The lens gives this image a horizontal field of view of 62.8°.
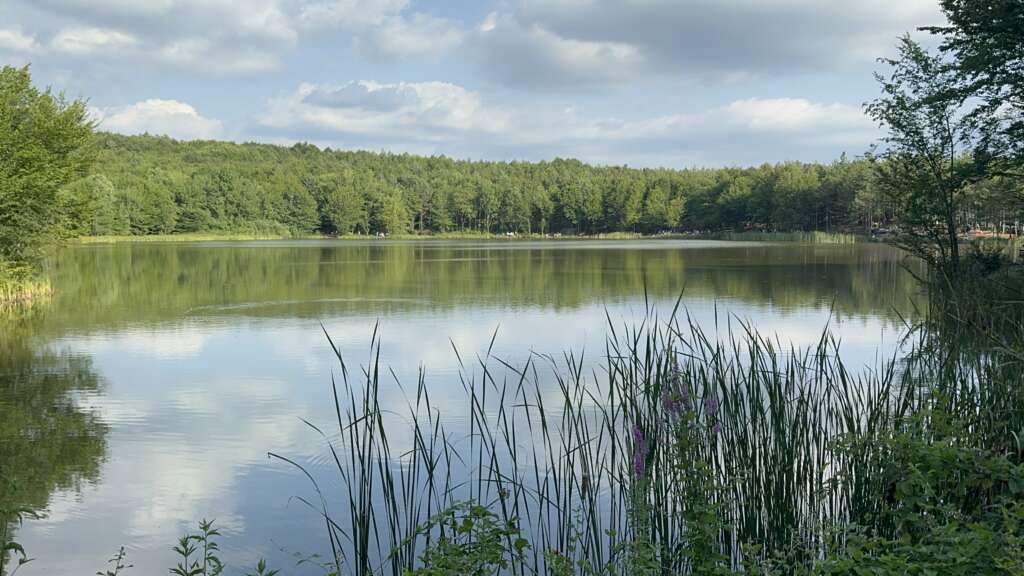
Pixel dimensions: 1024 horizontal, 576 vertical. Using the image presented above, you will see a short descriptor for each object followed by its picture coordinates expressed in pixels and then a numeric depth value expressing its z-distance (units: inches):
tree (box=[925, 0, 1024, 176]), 563.5
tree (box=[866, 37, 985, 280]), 661.9
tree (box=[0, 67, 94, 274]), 710.5
